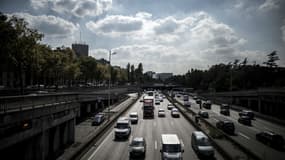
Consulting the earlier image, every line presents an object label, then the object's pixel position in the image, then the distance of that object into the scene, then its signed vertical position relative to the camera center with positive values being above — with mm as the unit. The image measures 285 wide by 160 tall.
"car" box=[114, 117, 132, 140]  33594 -6378
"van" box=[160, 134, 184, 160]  22048 -6046
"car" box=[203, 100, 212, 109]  77388 -6942
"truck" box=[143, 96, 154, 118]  56281 -5704
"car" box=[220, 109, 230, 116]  61359 -7196
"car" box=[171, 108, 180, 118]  56150 -6828
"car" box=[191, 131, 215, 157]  24062 -6248
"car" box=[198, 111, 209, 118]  54031 -6813
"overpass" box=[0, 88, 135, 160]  16766 -3429
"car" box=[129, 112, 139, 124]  47253 -6755
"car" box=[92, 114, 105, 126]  43594 -6543
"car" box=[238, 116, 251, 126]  46125 -7040
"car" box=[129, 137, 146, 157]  24656 -6486
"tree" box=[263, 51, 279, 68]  111312 +9895
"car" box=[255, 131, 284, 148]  28328 -6599
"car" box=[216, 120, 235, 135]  36225 -6431
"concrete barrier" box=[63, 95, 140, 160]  23931 -6970
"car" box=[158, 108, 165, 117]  56981 -6929
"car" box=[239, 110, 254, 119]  53488 -6676
